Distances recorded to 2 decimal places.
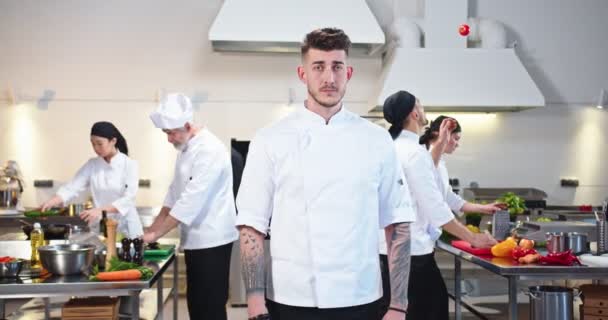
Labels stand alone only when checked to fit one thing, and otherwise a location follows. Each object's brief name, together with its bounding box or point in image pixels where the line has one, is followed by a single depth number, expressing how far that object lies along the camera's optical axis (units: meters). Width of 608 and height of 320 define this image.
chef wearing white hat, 3.42
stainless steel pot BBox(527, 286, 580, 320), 3.26
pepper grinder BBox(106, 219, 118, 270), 3.11
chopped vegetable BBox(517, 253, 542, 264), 3.12
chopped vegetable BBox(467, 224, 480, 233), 3.92
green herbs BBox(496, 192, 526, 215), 4.70
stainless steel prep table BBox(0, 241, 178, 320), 2.66
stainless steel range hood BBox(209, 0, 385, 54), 5.80
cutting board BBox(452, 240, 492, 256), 3.41
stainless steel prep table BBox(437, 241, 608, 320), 3.01
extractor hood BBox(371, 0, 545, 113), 6.06
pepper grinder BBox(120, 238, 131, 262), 3.11
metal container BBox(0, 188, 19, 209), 5.87
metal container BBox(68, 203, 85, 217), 5.58
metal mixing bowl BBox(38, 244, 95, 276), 2.87
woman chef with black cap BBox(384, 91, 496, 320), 2.86
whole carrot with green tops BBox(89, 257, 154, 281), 2.74
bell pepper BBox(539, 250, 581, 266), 3.10
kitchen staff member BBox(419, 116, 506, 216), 3.37
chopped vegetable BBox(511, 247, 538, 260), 3.21
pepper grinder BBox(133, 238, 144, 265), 3.13
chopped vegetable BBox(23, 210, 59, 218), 5.46
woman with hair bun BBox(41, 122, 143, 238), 4.30
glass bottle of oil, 3.16
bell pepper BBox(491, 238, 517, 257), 3.30
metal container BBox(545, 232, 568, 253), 3.38
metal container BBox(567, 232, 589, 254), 3.41
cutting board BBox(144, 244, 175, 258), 3.40
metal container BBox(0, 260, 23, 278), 2.79
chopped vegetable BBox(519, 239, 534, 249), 3.29
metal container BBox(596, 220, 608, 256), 3.40
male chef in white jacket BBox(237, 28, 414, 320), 1.86
